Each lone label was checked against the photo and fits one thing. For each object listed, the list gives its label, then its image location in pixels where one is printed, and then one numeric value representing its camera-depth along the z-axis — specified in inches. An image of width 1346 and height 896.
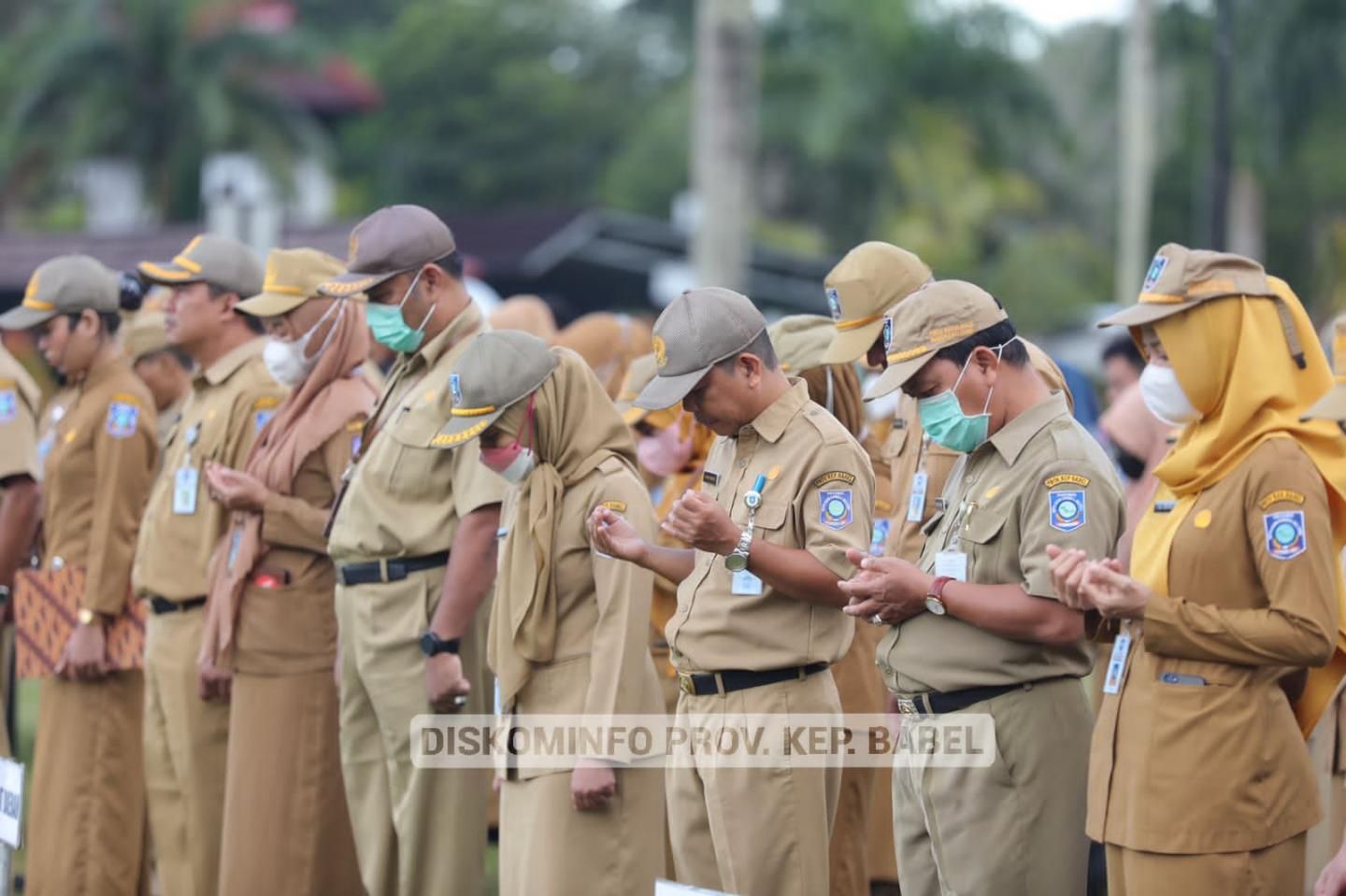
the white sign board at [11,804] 492.7
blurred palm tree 3088.1
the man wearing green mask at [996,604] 408.8
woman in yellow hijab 385.1
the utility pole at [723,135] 1441.9
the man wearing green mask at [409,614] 529.0
